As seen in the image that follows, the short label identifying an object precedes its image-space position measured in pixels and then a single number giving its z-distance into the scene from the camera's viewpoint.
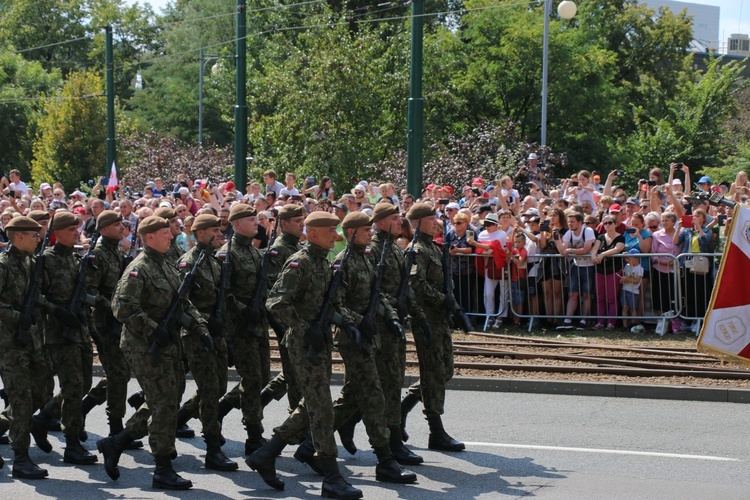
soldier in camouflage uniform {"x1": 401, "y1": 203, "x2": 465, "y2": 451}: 17.19
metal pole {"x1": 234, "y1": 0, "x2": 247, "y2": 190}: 39.19
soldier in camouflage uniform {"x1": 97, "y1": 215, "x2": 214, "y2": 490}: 14.91
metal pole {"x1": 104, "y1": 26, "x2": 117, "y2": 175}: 52.42
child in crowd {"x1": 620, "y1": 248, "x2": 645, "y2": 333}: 27.37
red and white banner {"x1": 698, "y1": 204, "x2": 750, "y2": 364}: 12.12
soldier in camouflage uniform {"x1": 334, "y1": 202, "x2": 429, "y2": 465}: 16.02
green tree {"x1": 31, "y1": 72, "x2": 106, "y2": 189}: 84.81
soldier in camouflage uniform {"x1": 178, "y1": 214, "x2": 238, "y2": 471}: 16.22
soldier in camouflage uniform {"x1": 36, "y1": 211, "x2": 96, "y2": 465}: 16.75
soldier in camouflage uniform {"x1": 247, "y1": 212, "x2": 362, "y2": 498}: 14.52
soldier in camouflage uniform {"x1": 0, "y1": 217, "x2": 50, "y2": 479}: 15.93
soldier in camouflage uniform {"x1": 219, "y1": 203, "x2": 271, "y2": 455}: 16.93
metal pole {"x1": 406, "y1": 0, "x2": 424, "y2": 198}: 31.27
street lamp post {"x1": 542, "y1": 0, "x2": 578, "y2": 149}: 51.12
